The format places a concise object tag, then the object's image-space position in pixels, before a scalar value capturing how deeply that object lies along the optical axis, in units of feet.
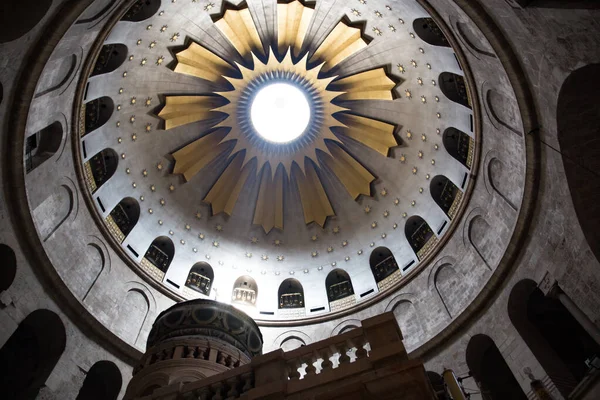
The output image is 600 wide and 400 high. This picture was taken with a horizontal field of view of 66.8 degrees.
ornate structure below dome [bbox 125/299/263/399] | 29.94
